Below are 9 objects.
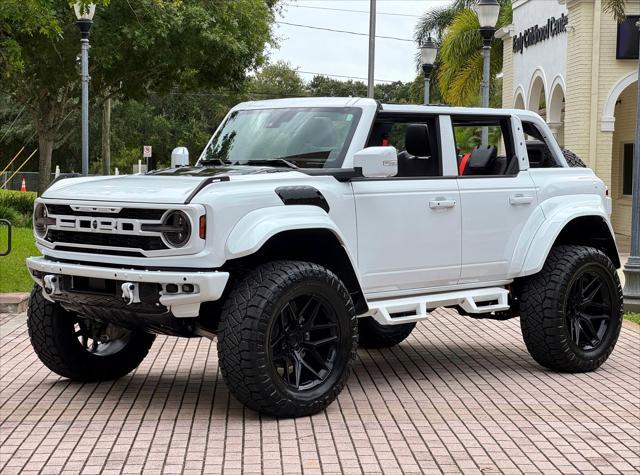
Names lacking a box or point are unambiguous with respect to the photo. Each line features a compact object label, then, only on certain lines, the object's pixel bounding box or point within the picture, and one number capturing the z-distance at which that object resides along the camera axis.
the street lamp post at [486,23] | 20.14
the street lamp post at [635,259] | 13.95
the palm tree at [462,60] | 38.06
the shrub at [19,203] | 28.35
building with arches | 24.08
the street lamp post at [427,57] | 29.47
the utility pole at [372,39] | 24.92
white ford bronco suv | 7.24
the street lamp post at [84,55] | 17.50
